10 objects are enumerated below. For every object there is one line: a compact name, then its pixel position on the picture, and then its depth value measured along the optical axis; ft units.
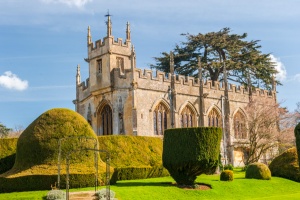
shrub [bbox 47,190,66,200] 51.31
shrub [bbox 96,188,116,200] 52.13
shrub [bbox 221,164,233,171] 108.71
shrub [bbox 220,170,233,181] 77.51
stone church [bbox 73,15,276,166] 109.19
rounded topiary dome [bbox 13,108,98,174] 60.13
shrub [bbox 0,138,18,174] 66.54
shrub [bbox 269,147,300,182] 91.76
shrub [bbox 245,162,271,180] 85.87
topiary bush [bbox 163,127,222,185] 68.49
